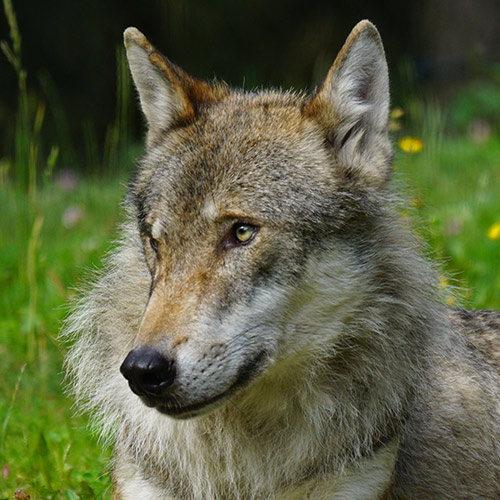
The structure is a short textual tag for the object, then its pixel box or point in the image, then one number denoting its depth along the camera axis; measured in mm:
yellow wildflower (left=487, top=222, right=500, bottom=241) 11031
